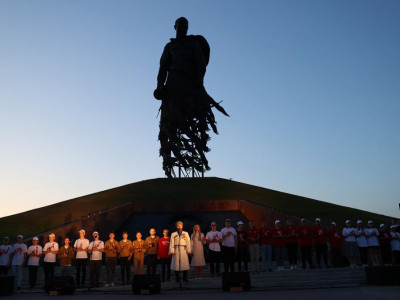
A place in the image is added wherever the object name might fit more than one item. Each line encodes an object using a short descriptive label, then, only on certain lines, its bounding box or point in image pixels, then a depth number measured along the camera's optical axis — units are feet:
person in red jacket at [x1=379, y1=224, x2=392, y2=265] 50.37
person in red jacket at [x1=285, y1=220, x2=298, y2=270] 46.98
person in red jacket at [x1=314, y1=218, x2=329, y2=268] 47.91
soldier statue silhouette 110.01
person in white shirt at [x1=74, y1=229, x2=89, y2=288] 44.45
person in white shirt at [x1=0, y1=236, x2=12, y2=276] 45.30
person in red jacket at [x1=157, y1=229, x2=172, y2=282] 44.45
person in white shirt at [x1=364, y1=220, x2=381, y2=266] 48.55
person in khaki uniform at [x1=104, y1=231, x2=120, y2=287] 44.32
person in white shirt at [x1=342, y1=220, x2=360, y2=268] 49.70
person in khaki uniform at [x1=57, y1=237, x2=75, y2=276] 45.24
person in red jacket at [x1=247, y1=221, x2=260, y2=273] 46.55
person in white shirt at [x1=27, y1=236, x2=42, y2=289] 45.27
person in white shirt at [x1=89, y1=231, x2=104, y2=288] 43.57
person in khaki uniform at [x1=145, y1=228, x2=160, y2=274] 44.73
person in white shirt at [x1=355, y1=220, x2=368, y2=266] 49.37
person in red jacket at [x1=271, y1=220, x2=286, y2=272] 46.80
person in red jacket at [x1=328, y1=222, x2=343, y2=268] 50.06
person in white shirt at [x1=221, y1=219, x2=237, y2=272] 44.60
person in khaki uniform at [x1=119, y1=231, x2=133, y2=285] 44.55
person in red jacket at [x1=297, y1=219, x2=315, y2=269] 46.80
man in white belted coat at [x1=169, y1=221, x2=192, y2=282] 41.11
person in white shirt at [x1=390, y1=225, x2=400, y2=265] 48.93
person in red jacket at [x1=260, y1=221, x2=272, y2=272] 46.68
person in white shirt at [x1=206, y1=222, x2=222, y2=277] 44.88
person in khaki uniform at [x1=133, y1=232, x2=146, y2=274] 44.88
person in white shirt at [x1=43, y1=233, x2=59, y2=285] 45.14
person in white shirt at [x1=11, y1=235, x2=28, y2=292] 44.72
